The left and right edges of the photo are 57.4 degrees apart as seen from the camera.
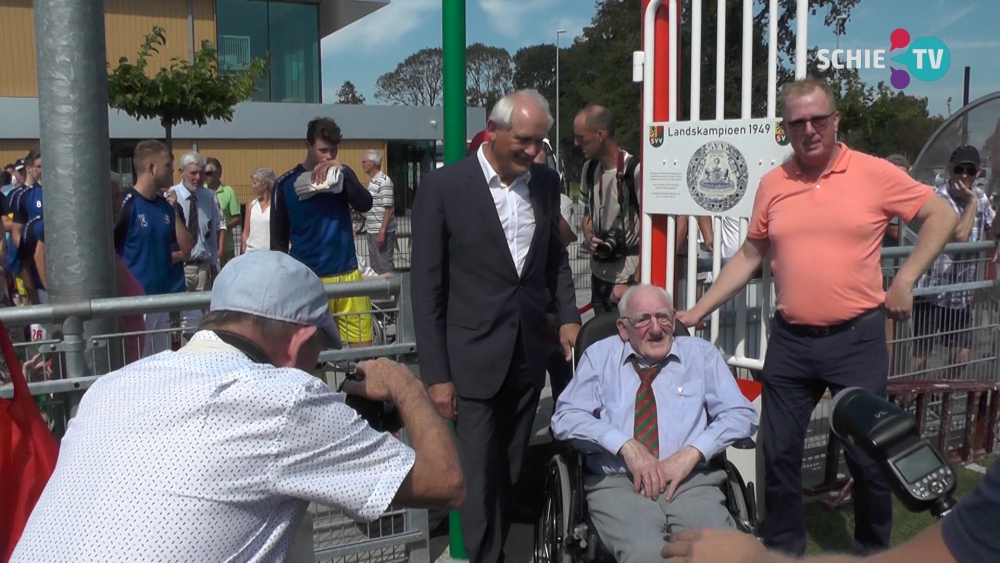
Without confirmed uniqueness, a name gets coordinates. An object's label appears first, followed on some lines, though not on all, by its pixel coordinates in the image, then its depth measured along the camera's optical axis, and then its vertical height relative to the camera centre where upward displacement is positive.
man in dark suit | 3.73 -0.36
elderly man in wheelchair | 3.44 -0.92
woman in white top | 9.05 -0.13
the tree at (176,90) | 16.52 +2.07
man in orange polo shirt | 3.67 -0.26
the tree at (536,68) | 77.44 +11.30
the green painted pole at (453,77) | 3.82 +0.53
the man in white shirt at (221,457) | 1.78 -0.52
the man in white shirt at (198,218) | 8.45 -0.14
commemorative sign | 4.12 +0.17
